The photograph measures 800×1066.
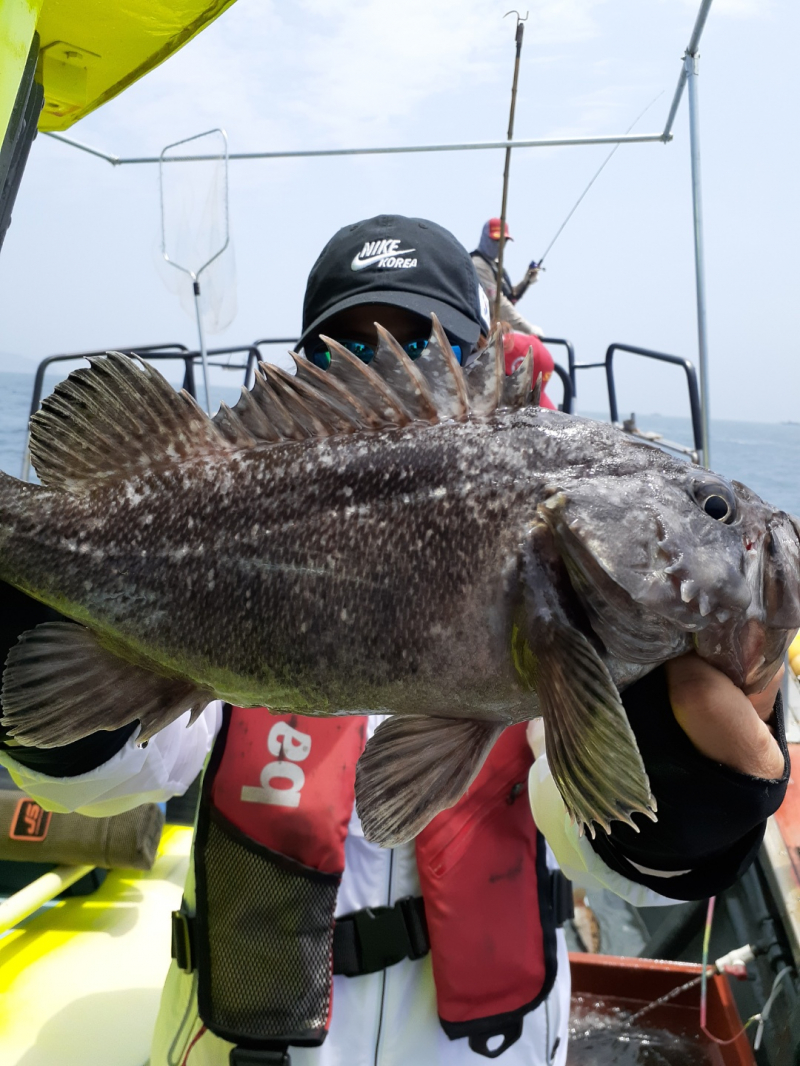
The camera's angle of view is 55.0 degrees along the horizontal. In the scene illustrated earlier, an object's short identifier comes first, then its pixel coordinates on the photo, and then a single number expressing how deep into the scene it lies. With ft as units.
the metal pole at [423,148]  16.51
